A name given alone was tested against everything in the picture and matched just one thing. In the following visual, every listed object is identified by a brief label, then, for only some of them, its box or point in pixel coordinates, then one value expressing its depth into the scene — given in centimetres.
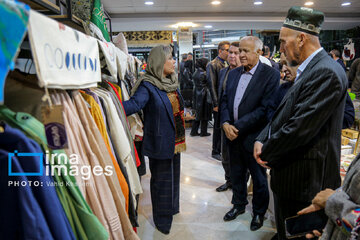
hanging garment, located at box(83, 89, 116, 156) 116
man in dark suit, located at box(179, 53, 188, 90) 684
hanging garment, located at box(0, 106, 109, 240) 72
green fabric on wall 168
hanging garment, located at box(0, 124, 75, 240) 63
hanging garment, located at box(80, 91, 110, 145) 112
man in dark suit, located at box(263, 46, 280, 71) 482
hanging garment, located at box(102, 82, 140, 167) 144
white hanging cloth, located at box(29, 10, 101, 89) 67
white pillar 865
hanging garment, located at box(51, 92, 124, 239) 89
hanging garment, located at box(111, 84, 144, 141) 215
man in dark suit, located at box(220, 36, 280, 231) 227
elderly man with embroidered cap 131
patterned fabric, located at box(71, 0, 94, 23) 160
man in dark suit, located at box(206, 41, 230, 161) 408
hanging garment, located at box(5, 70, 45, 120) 79
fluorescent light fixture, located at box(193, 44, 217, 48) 1145
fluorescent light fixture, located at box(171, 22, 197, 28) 815
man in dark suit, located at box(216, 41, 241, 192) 313
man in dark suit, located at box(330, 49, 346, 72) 549
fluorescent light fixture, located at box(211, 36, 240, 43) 1304
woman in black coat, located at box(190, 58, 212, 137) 536
